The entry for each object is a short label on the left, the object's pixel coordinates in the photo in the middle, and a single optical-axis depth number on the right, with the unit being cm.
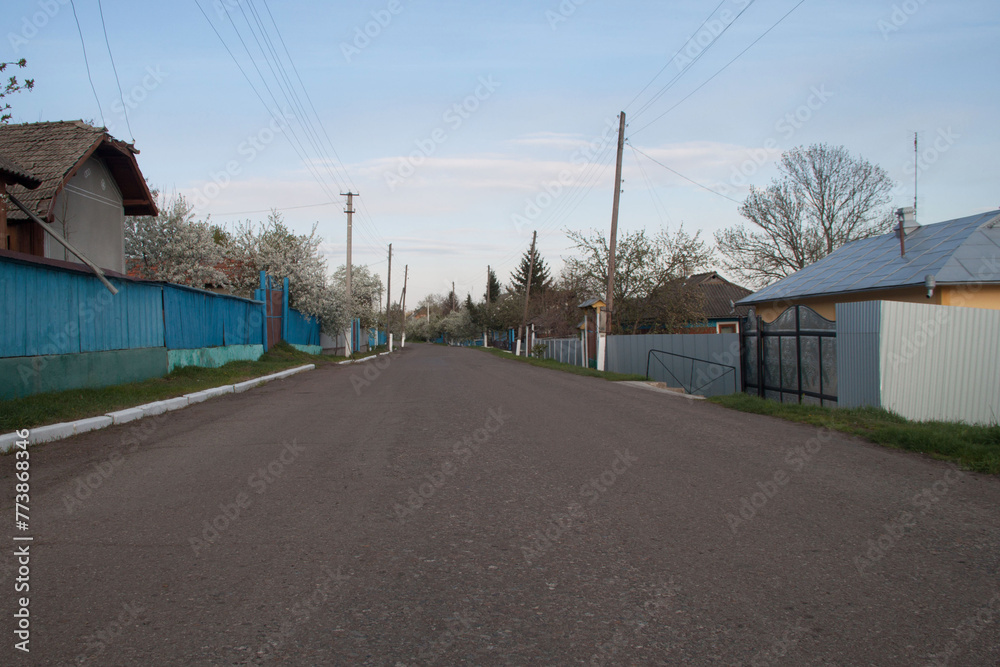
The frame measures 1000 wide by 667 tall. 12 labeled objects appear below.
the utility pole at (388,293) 5314
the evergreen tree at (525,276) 7125
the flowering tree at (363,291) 4503
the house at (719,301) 4038
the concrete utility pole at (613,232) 2433
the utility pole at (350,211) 3532
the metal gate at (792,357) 1299
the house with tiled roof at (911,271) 1527
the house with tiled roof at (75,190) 1580
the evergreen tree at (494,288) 8856
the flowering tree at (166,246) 2330
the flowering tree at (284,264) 2833
